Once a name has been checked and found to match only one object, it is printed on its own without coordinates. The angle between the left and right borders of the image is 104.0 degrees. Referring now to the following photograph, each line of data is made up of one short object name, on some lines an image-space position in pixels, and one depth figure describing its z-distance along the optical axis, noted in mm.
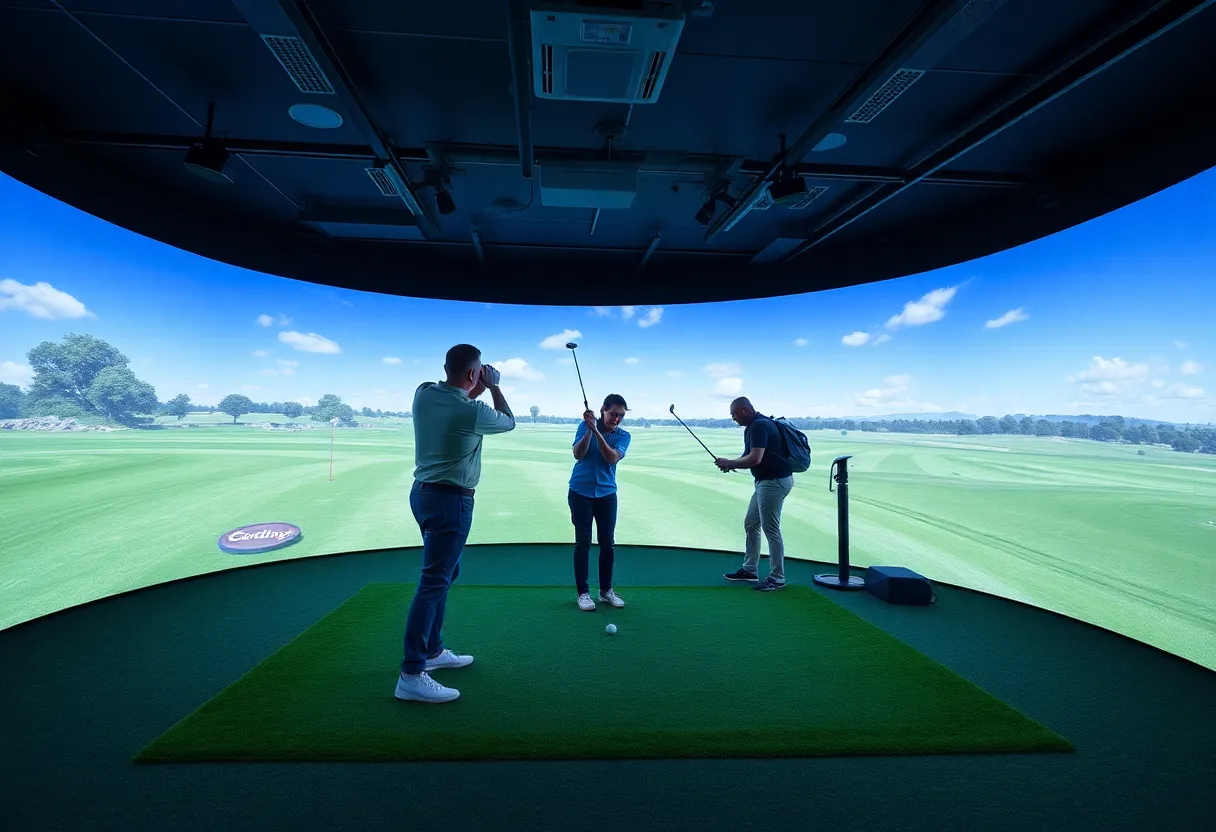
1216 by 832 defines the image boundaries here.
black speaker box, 3615
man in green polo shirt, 2172
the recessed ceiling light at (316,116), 2799
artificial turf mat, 1856
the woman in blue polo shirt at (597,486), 3301
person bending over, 3781
